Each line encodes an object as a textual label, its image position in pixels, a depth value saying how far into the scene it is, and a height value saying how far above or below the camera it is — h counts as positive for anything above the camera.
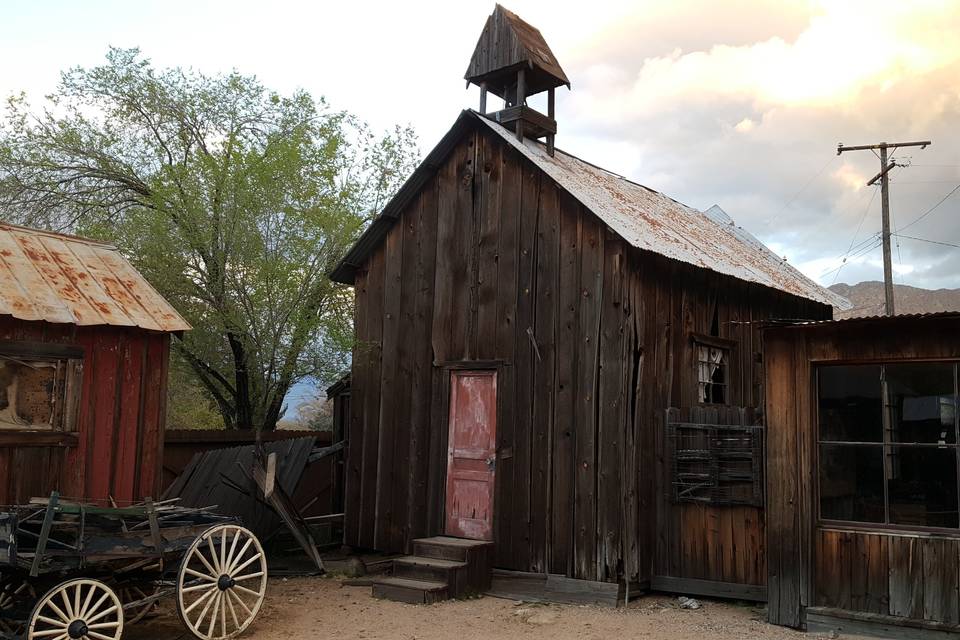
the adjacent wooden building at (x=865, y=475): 8.72 -0.46
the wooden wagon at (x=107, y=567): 7.41 -1.47
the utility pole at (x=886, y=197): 26.59 +7.27
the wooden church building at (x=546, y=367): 10.80 +0.79
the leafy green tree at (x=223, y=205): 14.95 +3.80
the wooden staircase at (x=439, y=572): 10.70 -1.93
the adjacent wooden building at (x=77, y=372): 9.35 +0.45
